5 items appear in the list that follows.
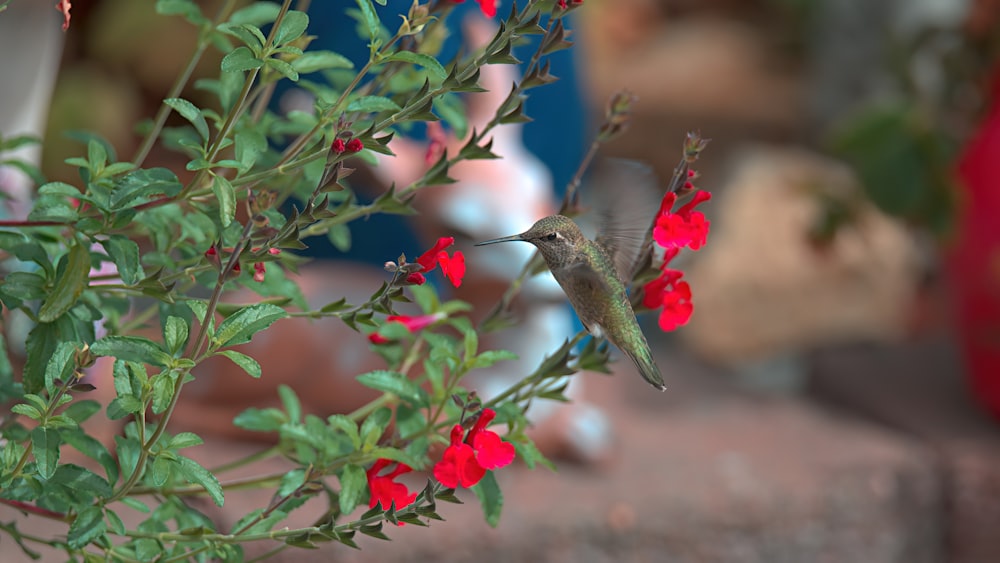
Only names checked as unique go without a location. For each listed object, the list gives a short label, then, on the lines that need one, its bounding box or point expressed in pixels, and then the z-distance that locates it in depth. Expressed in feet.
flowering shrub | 5.61
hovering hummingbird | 5.73
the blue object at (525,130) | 9.76
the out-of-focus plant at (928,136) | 12.15
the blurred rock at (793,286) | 19.33
